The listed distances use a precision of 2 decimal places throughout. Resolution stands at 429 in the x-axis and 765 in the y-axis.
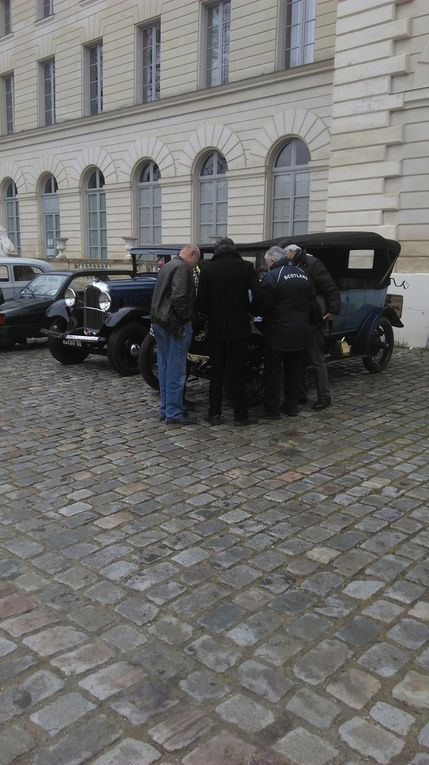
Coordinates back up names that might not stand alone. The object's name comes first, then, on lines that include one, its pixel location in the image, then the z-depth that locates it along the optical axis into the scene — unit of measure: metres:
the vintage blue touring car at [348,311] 6.84
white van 12.39
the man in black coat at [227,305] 5.80
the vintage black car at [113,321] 8.31
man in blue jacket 6.02
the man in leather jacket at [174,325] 5.78
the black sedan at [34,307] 10.34
